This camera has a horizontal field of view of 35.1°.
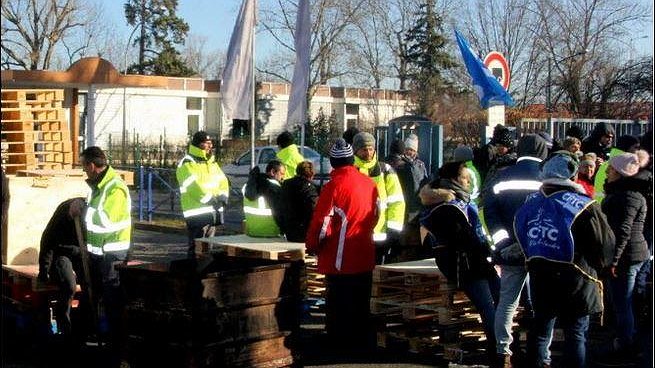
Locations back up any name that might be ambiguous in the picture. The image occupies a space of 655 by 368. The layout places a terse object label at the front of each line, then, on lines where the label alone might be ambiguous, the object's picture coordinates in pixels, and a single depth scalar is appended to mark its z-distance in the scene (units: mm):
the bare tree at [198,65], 83062
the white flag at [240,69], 14266
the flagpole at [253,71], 14625
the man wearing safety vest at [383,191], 9758
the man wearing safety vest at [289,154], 12133
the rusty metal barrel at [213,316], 7031
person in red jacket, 8656
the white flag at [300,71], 13422
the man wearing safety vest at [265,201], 10852
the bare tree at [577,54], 28819
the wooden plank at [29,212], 9784
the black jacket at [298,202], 10477
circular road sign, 14188
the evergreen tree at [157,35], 70062
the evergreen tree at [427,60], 50934
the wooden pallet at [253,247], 10516
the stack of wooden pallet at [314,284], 11398
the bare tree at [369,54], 50375
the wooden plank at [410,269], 8922
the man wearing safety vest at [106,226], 8617
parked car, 30400
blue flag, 14195
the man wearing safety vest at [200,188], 11734
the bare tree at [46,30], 54688
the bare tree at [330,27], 50719
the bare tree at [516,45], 38594
